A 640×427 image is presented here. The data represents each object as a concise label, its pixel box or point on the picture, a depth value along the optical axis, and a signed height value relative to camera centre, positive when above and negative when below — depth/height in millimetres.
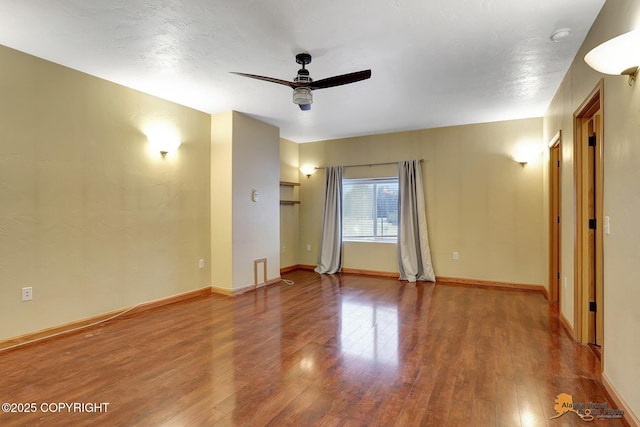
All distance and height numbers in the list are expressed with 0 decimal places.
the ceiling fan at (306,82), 2631 +1114
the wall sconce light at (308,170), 6824 +932
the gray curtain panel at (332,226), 6461 -246
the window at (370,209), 6211 +91
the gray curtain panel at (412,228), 5688 -261
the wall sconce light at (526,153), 5047 +932
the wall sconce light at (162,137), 4090 +1005
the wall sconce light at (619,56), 1660 +840
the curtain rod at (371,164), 6063 +955
